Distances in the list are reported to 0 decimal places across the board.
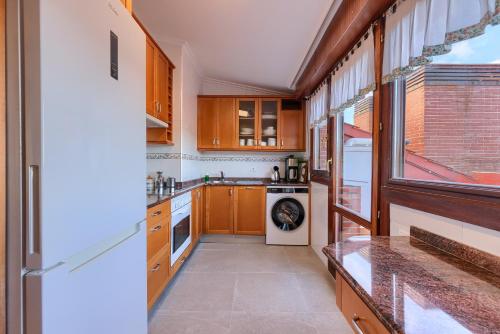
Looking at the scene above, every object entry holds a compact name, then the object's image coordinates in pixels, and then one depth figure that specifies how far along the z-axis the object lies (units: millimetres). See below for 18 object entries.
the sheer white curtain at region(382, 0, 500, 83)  923
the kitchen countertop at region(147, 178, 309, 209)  2054
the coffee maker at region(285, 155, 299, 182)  4168
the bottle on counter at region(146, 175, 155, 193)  2801
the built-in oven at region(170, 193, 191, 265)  2406
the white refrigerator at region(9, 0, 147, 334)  752
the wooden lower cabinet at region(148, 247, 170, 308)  1843
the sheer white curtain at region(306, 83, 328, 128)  2945
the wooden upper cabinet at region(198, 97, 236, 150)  4078
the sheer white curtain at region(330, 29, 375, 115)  1770
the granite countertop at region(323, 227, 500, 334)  570
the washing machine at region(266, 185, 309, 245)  3600
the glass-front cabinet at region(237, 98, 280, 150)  4098
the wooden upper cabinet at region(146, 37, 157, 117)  2362
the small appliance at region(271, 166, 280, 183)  4242
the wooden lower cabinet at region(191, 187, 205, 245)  3237
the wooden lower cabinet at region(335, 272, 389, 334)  688
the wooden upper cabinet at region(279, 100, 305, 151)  4102
